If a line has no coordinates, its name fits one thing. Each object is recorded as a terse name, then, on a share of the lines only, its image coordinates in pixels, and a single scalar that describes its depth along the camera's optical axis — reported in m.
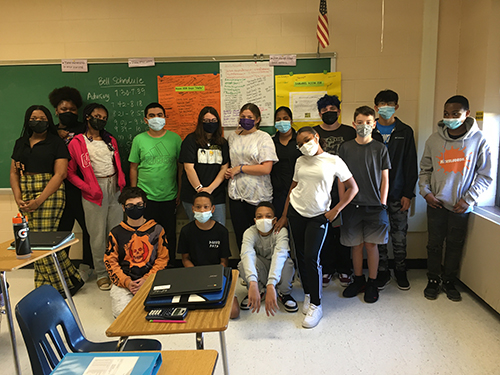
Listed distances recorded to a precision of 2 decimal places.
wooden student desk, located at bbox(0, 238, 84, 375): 1.76
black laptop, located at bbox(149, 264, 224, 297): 1.37
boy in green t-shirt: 3.11
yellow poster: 3.30
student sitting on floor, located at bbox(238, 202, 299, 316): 2.41
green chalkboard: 3.37
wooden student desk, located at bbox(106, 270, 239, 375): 1.24
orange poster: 3.35
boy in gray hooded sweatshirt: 2.64
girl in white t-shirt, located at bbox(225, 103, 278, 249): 2.88
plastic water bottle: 1.86
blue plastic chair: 1.18
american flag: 3.08
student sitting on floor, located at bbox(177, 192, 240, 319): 2.69
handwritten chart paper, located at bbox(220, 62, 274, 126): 3.32
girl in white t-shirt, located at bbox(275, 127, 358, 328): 2.45
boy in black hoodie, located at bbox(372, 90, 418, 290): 2.93
